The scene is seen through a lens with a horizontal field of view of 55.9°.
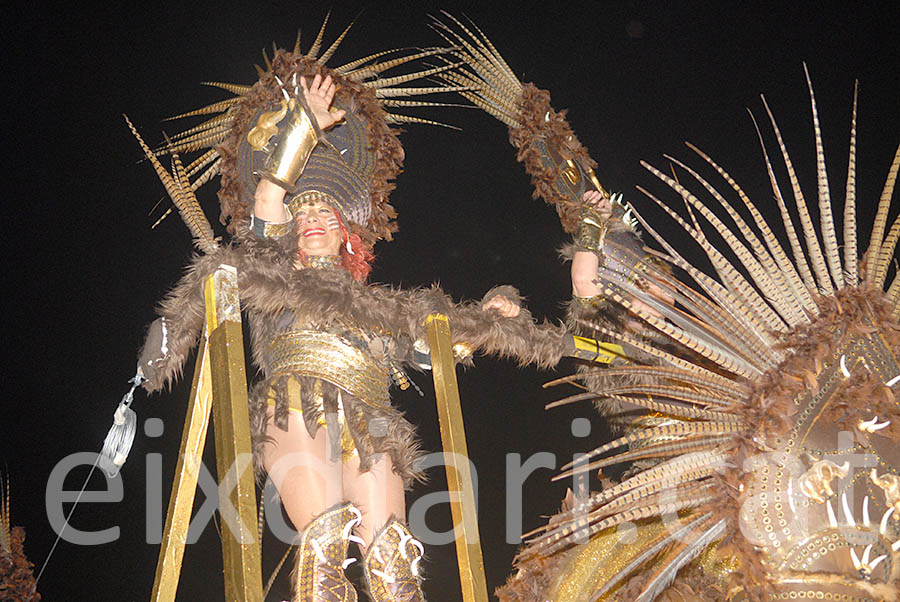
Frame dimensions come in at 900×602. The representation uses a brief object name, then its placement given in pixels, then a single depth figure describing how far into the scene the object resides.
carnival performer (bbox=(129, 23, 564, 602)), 2.08
